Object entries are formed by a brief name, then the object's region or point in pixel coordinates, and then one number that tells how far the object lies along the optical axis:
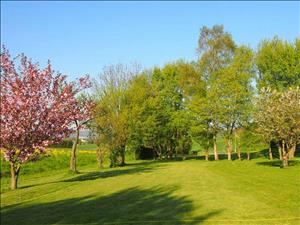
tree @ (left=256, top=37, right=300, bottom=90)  48.88
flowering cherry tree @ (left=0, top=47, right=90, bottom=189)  21.69
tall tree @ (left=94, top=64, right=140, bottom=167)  40.09
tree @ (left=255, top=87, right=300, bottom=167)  30.42
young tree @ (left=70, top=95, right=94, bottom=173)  27.02
